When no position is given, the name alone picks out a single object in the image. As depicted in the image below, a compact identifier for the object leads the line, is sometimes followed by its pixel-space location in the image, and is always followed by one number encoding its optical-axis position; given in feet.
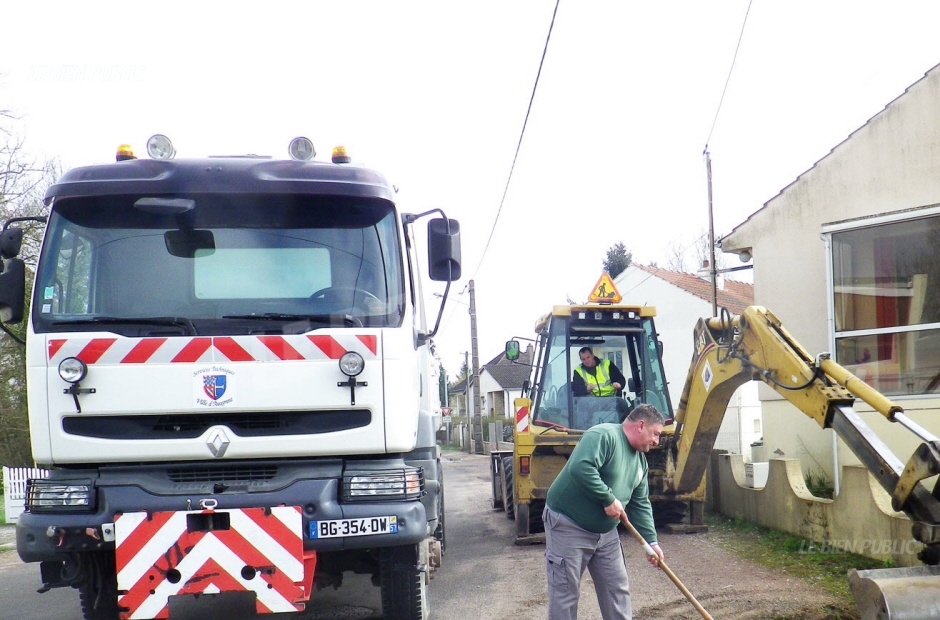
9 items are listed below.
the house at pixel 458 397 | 249.14
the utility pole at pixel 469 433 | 148.68
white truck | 15.89
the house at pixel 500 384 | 207.31
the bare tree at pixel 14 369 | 69.72
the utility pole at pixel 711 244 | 54.97
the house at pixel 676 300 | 105.91
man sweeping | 17.29
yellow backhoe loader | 17.87
